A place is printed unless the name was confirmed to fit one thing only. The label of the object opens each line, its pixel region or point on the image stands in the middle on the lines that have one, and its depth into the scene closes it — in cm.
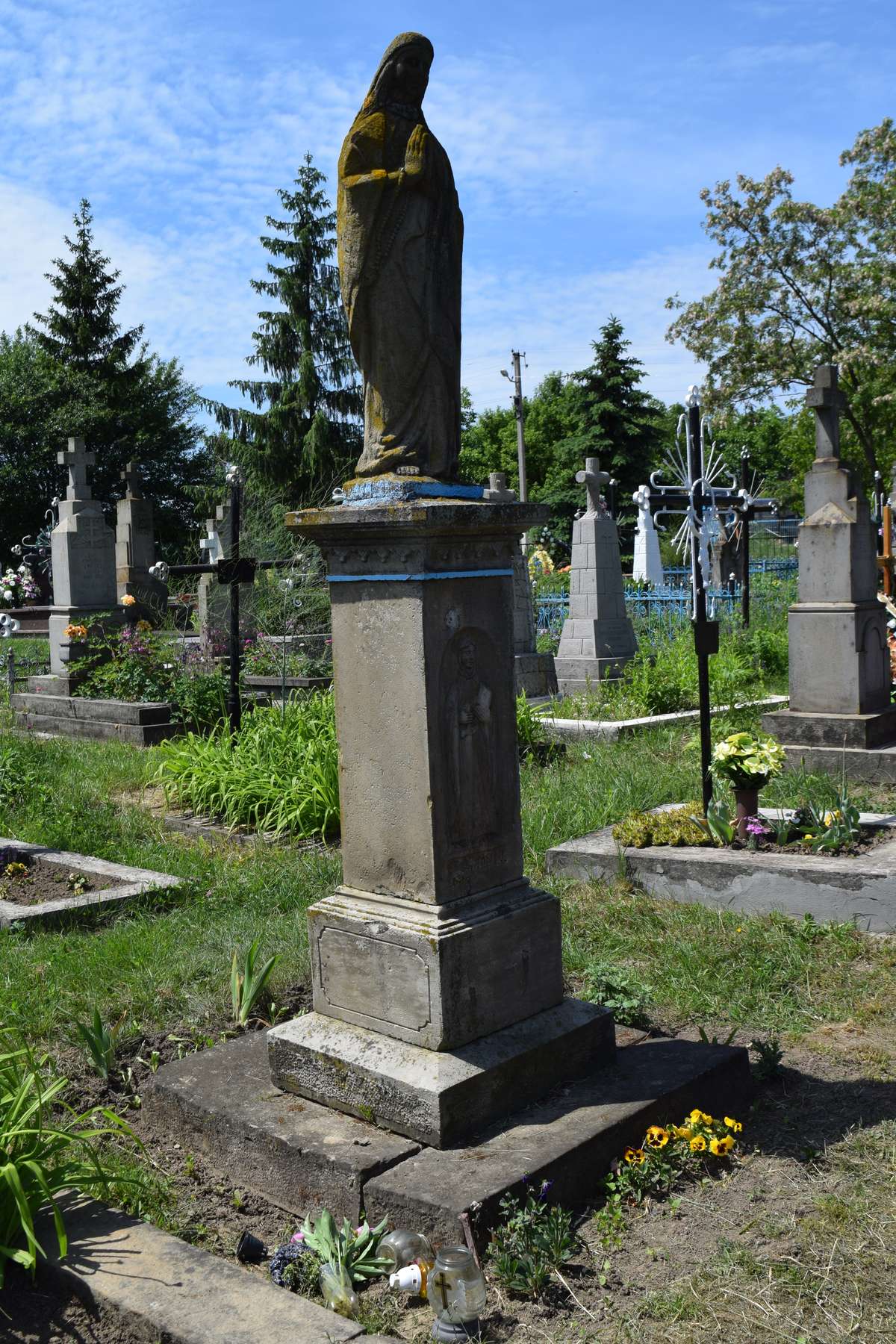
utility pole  3319
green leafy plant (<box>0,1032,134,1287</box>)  297
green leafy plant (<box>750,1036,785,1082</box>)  416
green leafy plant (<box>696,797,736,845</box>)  654
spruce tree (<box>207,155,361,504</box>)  3494
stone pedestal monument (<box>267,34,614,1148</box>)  370
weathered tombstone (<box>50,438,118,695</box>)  1466
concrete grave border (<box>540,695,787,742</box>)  1074
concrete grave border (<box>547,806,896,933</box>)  575
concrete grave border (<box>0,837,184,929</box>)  609
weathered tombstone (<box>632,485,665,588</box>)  2994
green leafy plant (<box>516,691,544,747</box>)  1017
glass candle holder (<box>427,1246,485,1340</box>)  284
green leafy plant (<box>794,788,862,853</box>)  626
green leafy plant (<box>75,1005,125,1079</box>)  425
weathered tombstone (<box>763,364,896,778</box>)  838
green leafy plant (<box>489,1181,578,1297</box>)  301
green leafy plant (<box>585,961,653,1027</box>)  449
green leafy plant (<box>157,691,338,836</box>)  807
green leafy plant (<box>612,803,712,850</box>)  668
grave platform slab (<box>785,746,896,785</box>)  816
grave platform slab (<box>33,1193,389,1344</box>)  276
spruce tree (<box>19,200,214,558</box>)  4147
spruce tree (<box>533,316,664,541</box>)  4219
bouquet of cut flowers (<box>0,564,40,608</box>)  2006
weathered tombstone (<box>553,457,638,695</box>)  1386
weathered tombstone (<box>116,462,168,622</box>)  1994
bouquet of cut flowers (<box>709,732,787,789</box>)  647
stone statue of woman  392
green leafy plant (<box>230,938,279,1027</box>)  461
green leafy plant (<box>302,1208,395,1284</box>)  307
